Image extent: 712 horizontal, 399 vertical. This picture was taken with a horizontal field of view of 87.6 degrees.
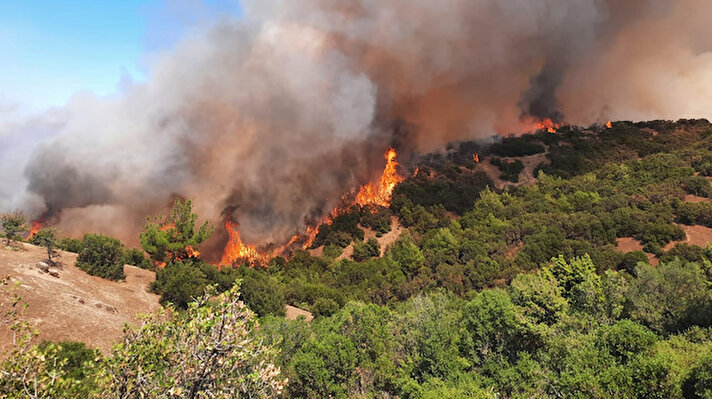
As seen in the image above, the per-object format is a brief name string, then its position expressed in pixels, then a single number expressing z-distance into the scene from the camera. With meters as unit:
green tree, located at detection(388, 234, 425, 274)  75.00
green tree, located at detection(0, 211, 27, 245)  35.31
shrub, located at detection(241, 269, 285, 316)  42.35
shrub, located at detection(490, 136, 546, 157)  135.75
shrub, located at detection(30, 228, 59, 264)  35.00
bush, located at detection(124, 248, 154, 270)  50.03
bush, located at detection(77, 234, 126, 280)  37.43
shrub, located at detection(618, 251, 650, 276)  54.98
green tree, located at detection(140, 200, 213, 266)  45.97
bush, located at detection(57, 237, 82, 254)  48.52
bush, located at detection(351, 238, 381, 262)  83.00
